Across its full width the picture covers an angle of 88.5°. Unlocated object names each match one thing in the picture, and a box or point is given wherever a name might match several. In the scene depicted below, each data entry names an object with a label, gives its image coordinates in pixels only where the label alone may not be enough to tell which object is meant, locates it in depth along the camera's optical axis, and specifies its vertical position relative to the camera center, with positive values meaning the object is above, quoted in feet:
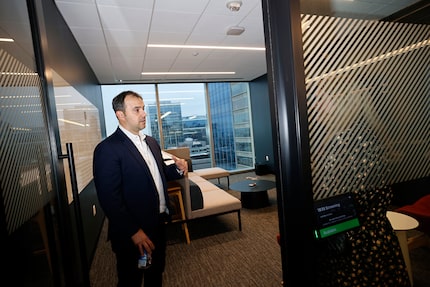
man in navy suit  4.33 -1.07
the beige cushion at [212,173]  15.43 -2.84
